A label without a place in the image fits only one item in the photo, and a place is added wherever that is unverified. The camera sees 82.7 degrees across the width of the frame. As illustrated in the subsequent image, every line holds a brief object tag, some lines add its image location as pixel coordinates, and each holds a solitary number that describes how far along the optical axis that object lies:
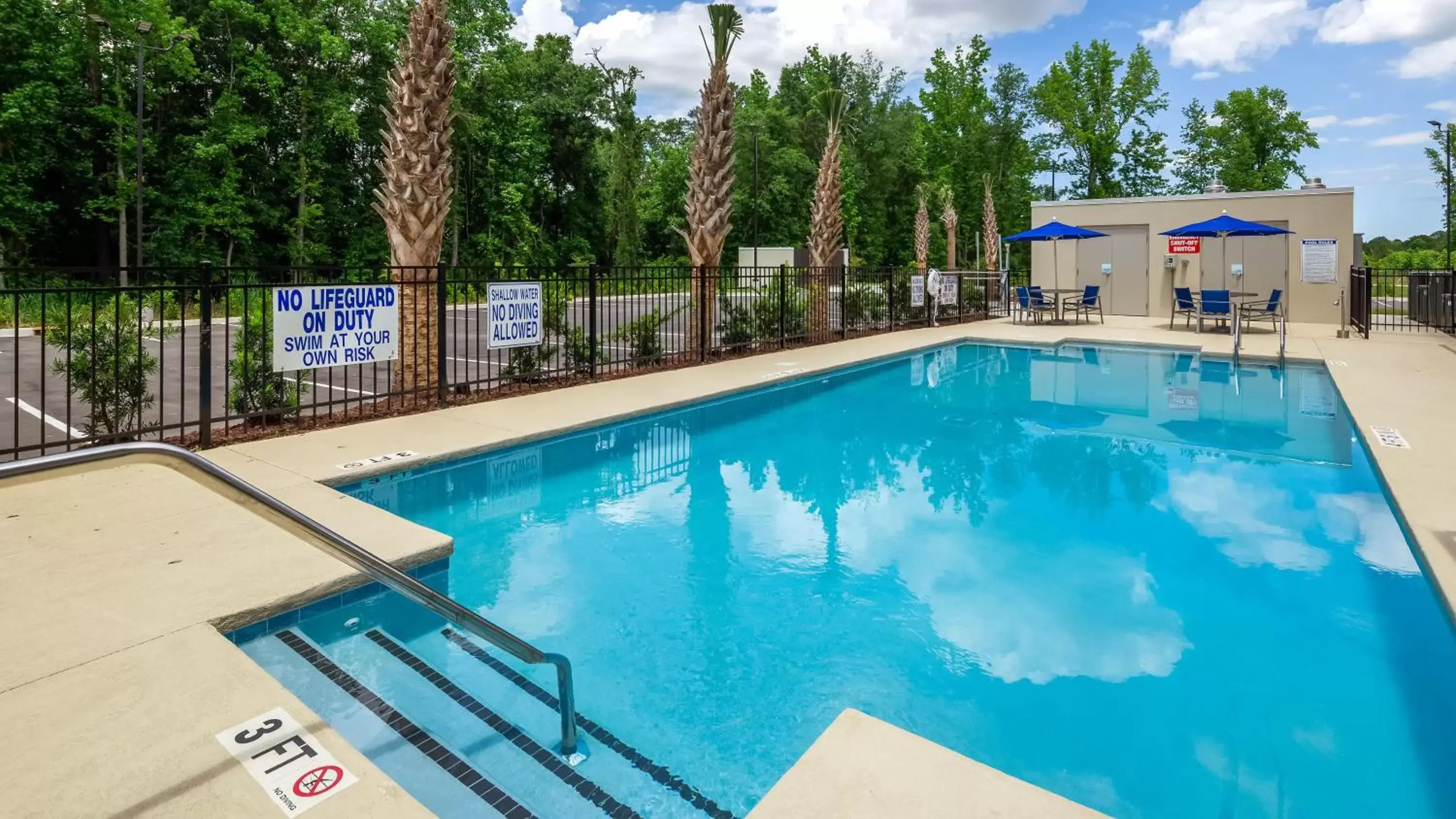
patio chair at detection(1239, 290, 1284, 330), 18.23
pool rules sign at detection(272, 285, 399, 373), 7.48
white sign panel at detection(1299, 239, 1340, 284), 19.48
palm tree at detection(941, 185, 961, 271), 42.38
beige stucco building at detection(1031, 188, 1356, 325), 21.53
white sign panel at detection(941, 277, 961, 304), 21.27
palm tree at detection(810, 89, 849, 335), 17.56
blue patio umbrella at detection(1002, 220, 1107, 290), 20.48
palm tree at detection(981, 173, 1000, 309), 39.59
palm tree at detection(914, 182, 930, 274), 41.41
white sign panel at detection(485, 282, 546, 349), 9.50
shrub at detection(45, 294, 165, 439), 6.92
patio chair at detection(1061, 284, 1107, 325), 20.80
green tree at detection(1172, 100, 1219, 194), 47.88
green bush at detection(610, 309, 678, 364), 12.57
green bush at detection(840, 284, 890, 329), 17.97
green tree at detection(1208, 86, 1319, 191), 45.22
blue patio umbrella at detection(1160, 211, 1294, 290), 17.92
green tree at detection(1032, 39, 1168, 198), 46.94
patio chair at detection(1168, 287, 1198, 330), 19.11
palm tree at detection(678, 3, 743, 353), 14.09
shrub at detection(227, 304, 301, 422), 7.87
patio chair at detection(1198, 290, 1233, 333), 18.22
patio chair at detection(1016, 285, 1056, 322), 21.08
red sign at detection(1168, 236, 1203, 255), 22.92
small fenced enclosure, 17.23
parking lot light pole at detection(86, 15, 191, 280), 22.61
